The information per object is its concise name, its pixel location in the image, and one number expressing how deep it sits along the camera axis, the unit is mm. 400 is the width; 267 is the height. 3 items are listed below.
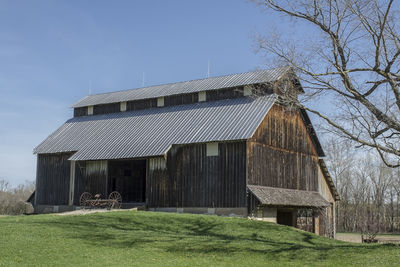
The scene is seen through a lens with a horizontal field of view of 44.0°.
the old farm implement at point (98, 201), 31500
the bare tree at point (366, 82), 18203
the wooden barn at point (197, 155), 29562
